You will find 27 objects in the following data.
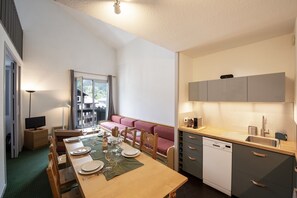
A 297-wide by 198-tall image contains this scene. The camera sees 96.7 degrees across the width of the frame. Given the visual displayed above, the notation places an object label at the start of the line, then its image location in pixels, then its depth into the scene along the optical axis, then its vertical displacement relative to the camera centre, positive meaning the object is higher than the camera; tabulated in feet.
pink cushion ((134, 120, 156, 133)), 12.13 -2.68
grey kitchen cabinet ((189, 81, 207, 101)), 8.18 +0.48
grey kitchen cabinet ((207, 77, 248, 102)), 6.67 +0.48
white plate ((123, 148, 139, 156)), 5.44 -2.27
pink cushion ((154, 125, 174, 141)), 10.41 -2.76
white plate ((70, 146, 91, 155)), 5.57 -2.32
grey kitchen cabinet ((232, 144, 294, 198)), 4.96 -3.05
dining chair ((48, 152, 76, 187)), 5.32 -3.38
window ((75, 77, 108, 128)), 16.70 -0.45
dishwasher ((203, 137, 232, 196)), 6.36 -3.34
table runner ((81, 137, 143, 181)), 4.22 -2.39
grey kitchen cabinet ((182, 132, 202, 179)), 7.48 -3.29
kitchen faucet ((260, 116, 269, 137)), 6.64 -1.59
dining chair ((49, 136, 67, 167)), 7.62 -3.69
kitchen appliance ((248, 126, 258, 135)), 6.84 -1.65
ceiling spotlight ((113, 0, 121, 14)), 4.05 +2.82
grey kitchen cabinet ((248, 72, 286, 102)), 5.61 +0.50
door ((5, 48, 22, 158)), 10.69 -0.81
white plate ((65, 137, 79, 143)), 7.19 -2.34
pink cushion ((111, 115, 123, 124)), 16.82 -2.69
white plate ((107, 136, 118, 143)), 6.69 -2.14
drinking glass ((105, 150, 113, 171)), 4.55 -2.38
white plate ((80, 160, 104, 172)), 4.32 -2.33
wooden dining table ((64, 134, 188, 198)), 3.37 -2.42
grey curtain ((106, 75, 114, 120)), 18.40 -0.18
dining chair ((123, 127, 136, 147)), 7.38 -2.30
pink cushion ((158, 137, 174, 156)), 8.94 -3.36
